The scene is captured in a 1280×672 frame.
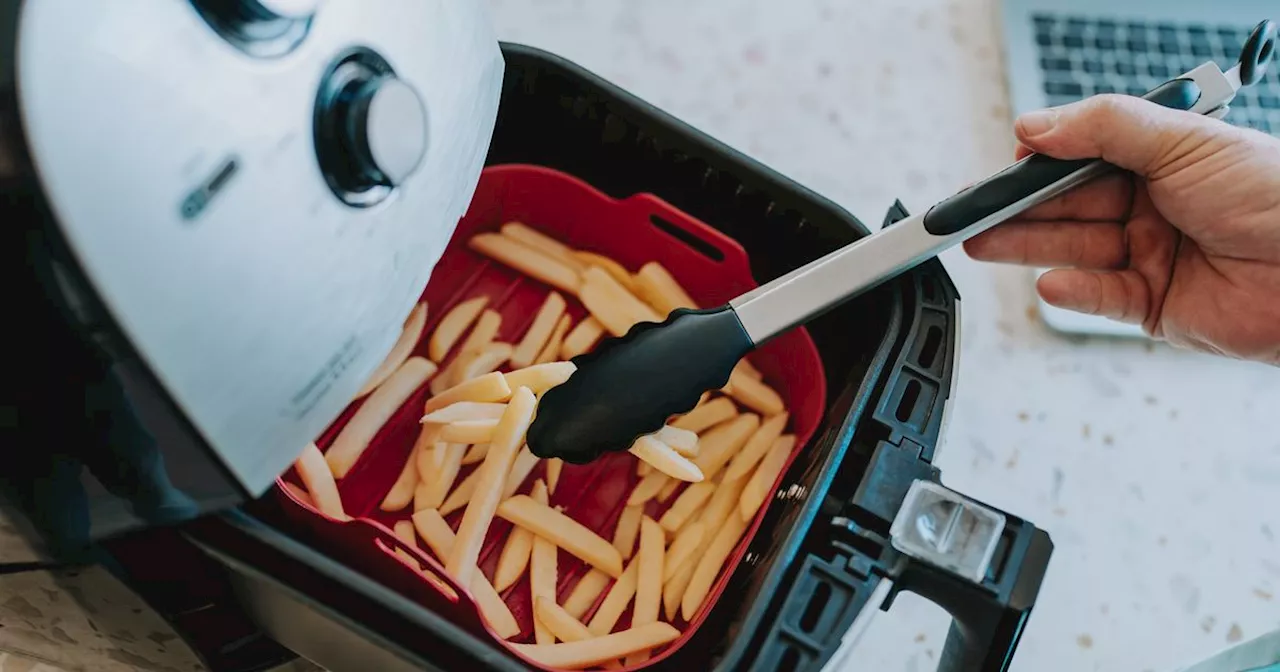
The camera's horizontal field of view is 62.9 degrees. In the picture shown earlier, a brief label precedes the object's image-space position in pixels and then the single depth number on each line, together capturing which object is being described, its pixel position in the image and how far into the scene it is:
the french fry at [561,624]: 0.62
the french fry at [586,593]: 0.65
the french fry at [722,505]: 0.68
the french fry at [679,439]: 0.66
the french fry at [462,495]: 0.67
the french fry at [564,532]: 0.66
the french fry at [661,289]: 0.74
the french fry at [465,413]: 0.65
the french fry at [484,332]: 0.73
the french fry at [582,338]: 0.74
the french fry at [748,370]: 0.75
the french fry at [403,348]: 0.68
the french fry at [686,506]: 0.68
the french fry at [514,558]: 0.65
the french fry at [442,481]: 0.66
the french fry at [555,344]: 0.74
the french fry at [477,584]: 0.63
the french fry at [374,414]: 0.66
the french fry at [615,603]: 0.64
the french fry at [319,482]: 0.60
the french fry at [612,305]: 0.73
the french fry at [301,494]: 0.59
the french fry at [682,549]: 0.66
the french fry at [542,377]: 0.65
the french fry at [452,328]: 0.73
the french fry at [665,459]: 0.63
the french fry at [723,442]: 0.70
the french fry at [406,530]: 0.66
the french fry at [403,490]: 0.68
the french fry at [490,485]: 0.62
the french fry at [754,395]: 0.73
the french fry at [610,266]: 0.76
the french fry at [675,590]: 0.65
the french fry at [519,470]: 0.68
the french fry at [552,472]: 0.70
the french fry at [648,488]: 0.69
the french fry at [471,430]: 0.63
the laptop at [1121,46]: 0.95
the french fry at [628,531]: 0.68
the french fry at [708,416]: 0.72
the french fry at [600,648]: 0.59
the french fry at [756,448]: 0.69
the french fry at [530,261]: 0.76
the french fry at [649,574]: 0.63
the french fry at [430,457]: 0.66
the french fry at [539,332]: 0.74
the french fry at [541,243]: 0.77
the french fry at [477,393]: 0.65
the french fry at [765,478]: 0.66
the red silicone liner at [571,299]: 0.69
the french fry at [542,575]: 0.63
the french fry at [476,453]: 0.69
